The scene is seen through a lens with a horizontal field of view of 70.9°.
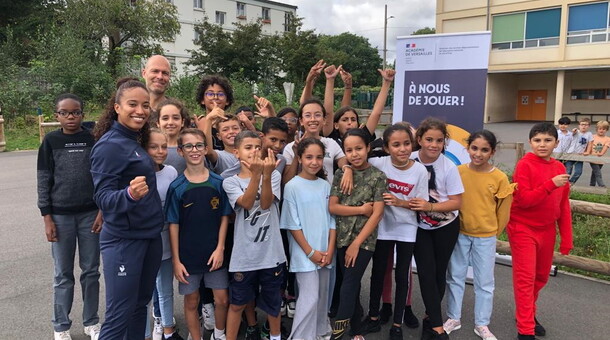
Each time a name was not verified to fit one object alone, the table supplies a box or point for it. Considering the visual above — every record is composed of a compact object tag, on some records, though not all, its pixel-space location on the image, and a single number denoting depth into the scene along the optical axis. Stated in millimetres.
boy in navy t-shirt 3061
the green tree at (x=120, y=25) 25172
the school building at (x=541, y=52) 24047
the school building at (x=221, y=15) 38406
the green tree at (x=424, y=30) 66500
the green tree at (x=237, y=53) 27797
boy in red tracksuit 3457
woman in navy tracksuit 2463
